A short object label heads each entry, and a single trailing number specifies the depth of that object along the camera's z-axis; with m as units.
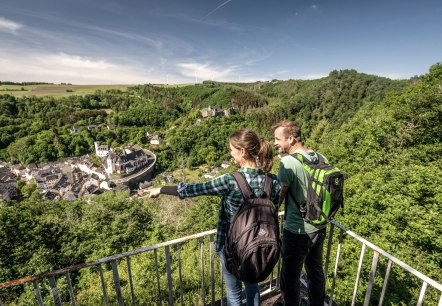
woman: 1.86
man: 2.24
